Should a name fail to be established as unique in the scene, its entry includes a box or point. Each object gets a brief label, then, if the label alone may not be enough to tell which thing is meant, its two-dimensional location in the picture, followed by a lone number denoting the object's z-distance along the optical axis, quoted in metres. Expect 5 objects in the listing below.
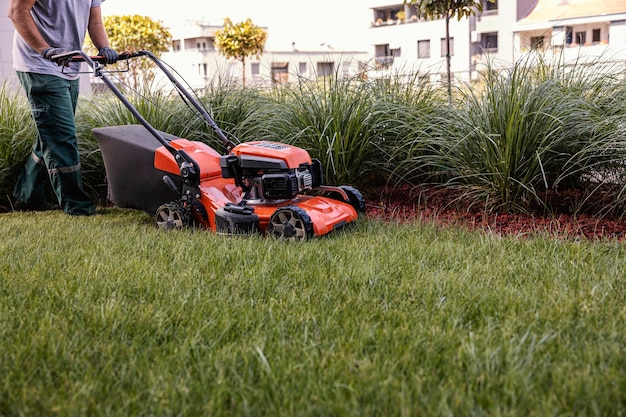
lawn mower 3.04
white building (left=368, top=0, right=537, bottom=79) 24.62
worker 3.66
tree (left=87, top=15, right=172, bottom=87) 22.38
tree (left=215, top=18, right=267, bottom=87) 24.14
